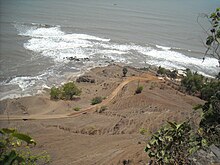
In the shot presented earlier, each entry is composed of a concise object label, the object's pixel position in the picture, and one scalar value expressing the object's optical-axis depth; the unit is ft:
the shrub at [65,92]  74.69
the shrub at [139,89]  73.57
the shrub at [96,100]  69.92
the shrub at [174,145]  21.21
